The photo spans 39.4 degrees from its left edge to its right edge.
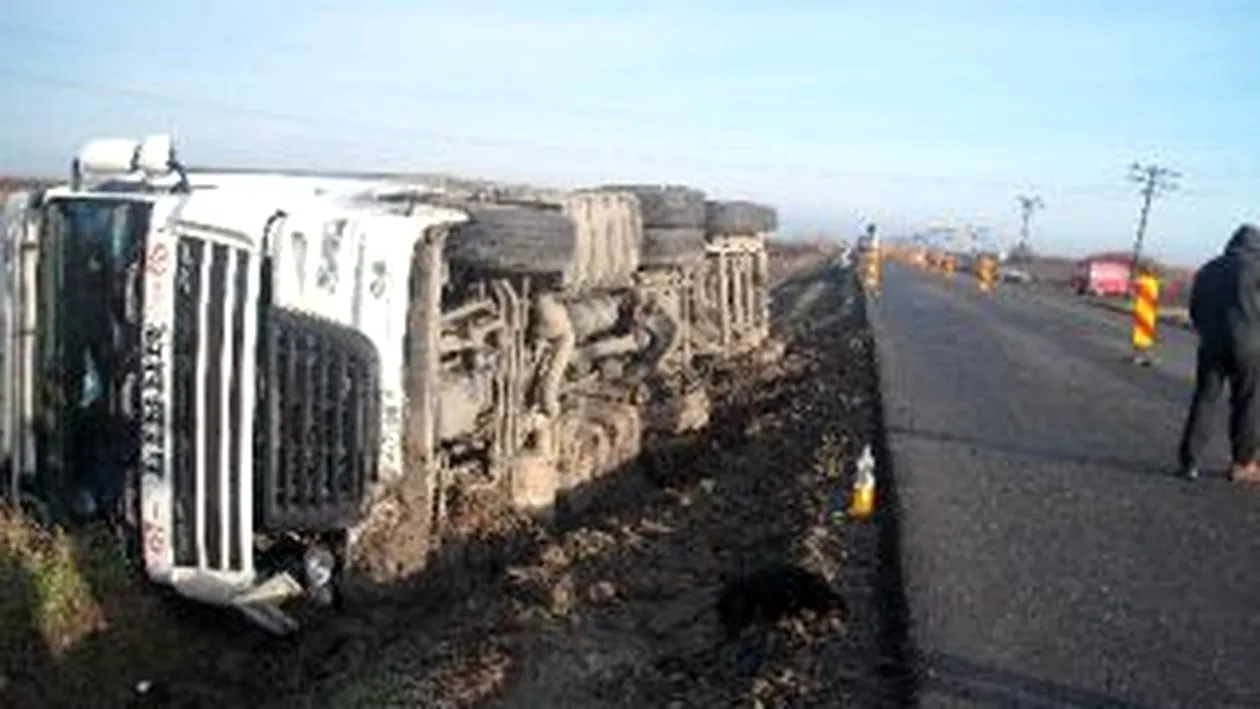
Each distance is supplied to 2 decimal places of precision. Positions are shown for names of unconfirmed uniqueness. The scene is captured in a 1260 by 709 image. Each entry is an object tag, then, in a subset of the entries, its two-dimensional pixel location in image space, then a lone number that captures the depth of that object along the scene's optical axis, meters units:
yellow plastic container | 9.47
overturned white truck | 8.64
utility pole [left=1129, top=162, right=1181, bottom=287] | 87.75
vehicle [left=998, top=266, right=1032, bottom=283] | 72.04
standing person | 11.16
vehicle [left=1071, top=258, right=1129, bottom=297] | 68.69
